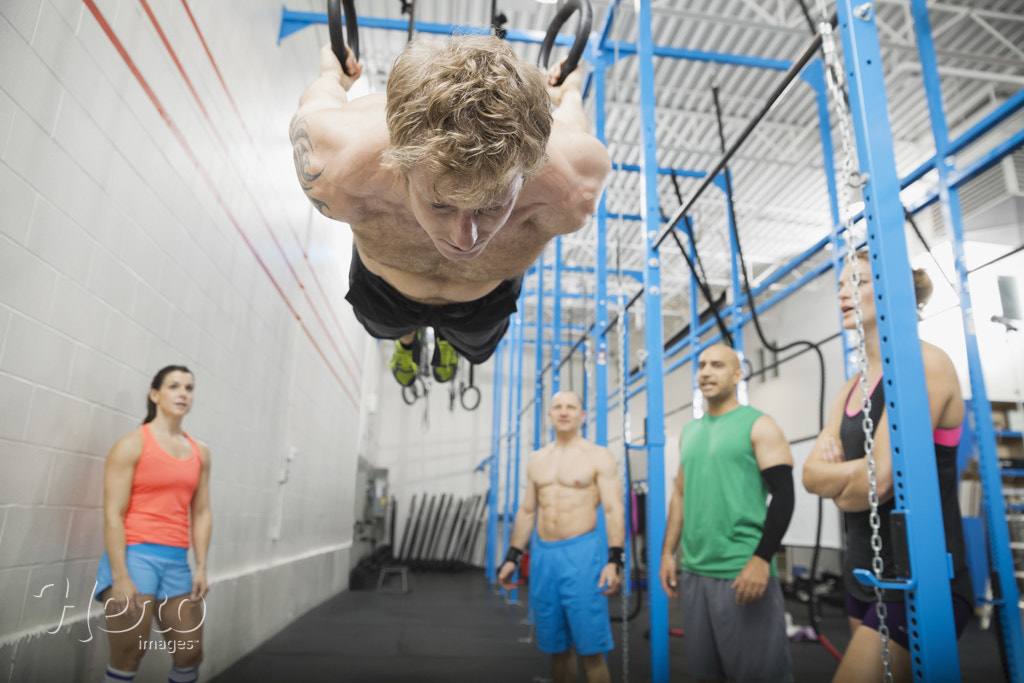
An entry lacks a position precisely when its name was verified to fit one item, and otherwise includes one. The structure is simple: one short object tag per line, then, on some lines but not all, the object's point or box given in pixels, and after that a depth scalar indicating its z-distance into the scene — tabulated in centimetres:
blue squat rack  124
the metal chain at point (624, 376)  256
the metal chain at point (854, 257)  121
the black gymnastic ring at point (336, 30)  150
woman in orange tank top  200
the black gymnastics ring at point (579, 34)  158
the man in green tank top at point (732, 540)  227
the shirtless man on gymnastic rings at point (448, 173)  106
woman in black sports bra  157
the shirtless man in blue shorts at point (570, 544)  302
